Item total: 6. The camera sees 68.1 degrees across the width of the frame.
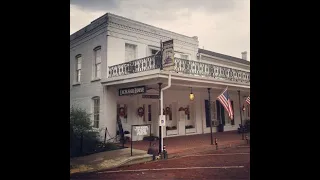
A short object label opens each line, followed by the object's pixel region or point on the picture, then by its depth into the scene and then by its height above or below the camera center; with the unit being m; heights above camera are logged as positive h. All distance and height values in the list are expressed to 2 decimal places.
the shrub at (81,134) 7.16 -0.84
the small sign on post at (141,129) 7.55 -0.71
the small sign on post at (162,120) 7.76 -0.43
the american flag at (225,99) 8.97 +0.28
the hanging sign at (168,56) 7.54 +1.66
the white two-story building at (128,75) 9.09 +1.25
